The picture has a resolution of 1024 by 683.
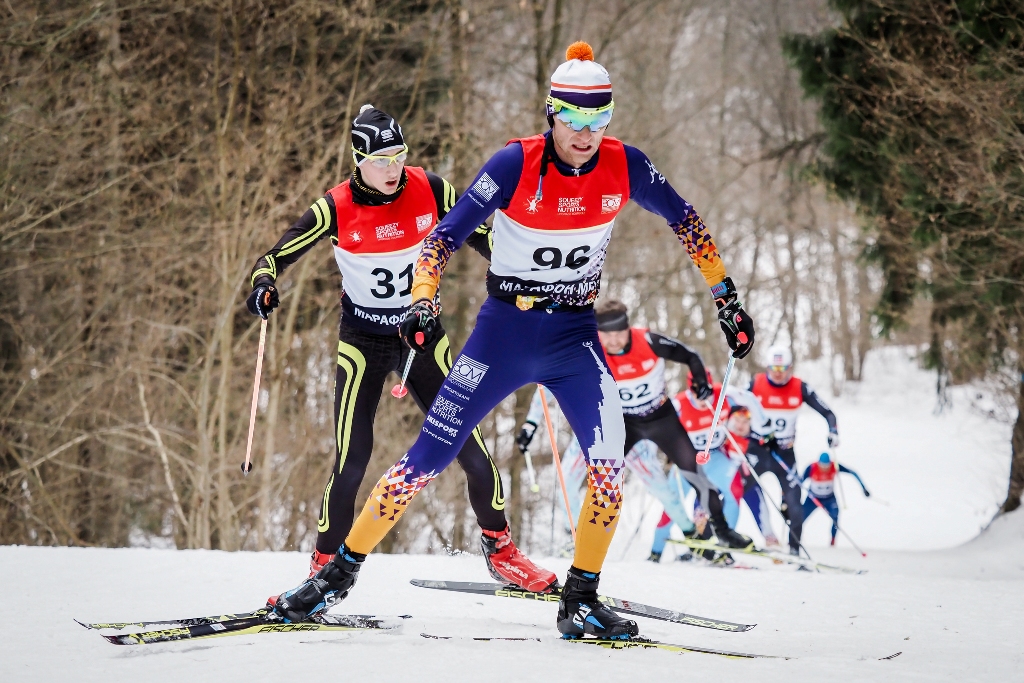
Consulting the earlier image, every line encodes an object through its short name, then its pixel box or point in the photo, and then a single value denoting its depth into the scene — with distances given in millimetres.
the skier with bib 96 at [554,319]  7008
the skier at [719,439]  19031
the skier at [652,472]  16437
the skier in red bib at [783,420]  20766
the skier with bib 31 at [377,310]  8594
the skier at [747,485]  20312
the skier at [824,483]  22516
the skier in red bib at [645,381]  14797
